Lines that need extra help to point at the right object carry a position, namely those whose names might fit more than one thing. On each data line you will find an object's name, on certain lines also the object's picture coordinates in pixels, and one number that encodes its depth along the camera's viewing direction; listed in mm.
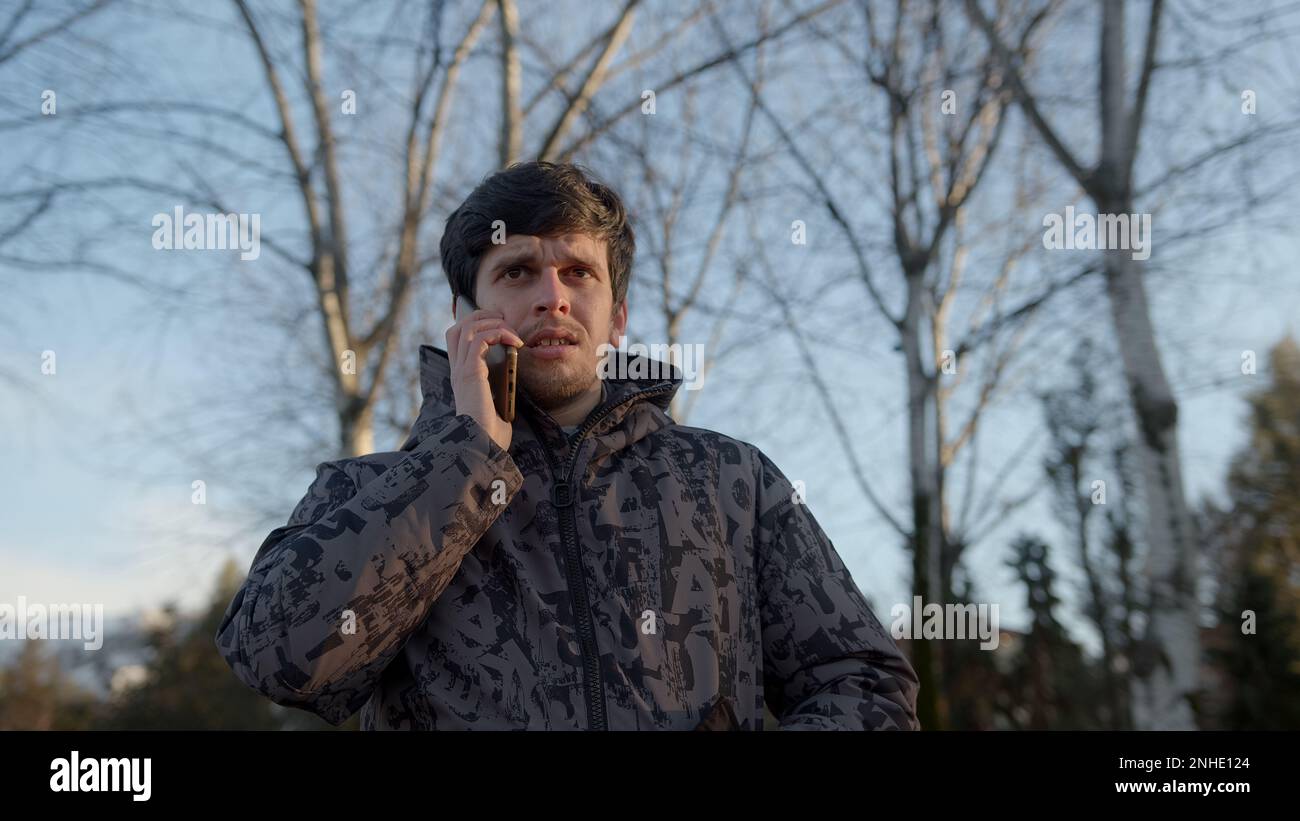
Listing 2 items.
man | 1682
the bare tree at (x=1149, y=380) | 6160
